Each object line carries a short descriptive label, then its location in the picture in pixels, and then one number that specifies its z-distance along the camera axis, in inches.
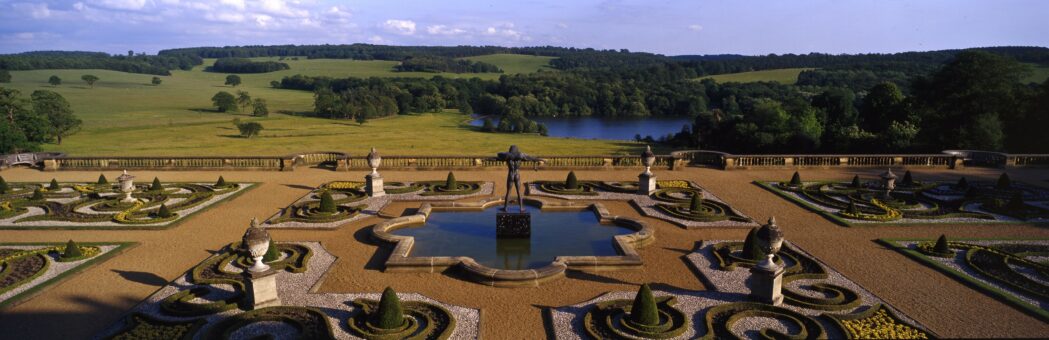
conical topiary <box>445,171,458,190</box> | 1295.5
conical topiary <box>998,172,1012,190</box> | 1294.3
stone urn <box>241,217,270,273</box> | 658.2
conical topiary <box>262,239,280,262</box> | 809.5
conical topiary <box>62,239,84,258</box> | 816.9
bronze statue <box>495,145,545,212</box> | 962.1
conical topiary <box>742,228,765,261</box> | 821.2
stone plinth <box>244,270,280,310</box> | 645.9
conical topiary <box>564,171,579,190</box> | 1309.1
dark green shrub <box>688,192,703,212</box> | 1084.5
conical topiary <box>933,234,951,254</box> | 841.1
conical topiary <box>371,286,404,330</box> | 597.6
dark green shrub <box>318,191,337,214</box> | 1079.6
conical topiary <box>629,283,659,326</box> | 601.3
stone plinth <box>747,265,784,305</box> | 663.1
